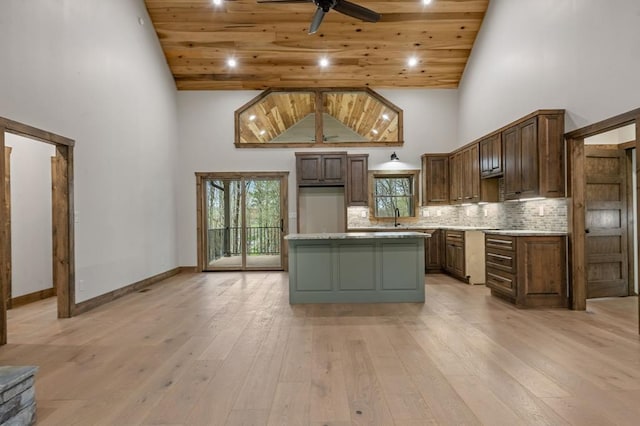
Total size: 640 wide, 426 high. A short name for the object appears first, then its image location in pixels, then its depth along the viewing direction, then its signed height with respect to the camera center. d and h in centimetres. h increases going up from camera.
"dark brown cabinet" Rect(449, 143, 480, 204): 634 +69
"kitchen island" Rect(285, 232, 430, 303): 487 -76
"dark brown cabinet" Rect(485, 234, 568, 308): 450 -74
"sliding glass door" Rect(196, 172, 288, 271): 792 -9
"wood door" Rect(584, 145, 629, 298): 509 -16
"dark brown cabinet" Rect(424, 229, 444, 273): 726 -78
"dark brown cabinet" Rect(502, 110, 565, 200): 454 +73
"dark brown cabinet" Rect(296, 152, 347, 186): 755 +97
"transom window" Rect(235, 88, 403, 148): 790 +208
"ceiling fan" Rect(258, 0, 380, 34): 418 +245
